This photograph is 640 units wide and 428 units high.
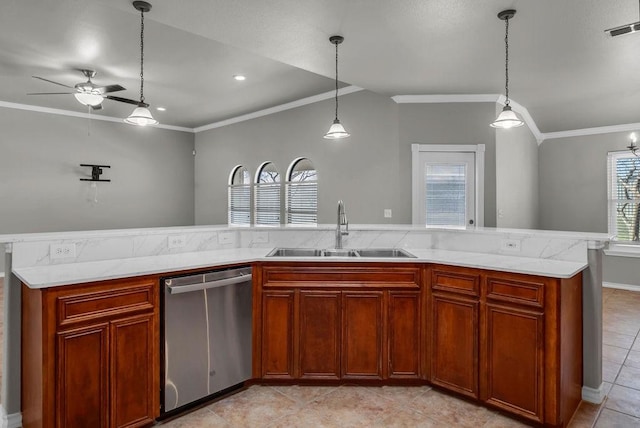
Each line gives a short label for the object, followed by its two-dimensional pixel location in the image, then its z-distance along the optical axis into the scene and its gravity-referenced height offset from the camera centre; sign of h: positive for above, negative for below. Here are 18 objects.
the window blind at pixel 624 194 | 5.75 +0.27
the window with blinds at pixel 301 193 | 6.10 +0.31
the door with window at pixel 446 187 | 4.86 +0.32
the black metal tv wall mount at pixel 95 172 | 6.89 +0.72
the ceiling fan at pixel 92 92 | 4.35 +1.40
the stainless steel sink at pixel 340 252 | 3.01 -0.34
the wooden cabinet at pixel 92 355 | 1.79 -0.75
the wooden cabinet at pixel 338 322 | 2.60 -0.78
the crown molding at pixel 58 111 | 6.17 +1.75
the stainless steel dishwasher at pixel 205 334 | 2.21 -0.79
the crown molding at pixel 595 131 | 5.70 +1.30
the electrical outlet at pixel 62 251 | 2.22 -0.25
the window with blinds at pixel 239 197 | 7.25 +0.28
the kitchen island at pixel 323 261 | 2.08 -0.32
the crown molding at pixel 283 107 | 5.28 +1.73
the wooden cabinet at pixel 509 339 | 2.09 -0.79
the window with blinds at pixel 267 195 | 6.72 +0.29
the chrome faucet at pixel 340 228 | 3.10 -0.15
